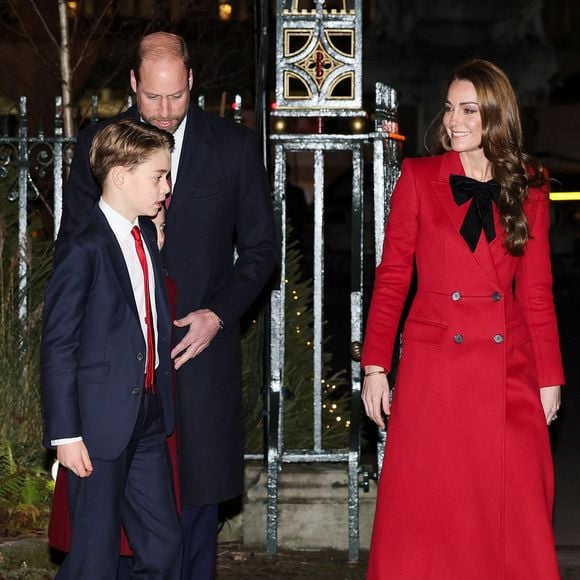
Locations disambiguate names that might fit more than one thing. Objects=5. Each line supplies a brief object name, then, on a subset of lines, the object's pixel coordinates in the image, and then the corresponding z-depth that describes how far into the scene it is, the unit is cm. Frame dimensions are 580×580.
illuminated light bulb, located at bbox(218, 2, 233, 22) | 1339
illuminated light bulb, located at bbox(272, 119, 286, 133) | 638
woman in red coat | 475
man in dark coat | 485
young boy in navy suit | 420
